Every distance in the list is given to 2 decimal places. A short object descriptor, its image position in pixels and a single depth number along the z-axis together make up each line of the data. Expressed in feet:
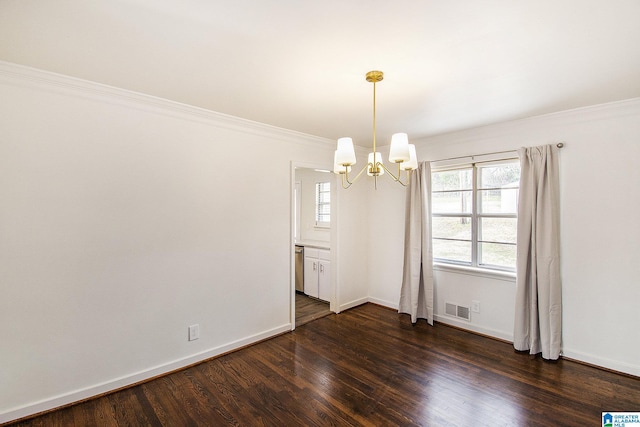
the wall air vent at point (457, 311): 12.03
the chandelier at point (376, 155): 6.41
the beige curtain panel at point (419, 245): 12.63
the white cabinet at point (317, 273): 14.92
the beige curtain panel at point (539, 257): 9.64
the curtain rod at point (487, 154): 9.71
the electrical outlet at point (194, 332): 9.26
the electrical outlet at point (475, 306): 11.70
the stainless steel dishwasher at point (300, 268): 16.69
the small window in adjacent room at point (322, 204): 17.22
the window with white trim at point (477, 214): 11.20
